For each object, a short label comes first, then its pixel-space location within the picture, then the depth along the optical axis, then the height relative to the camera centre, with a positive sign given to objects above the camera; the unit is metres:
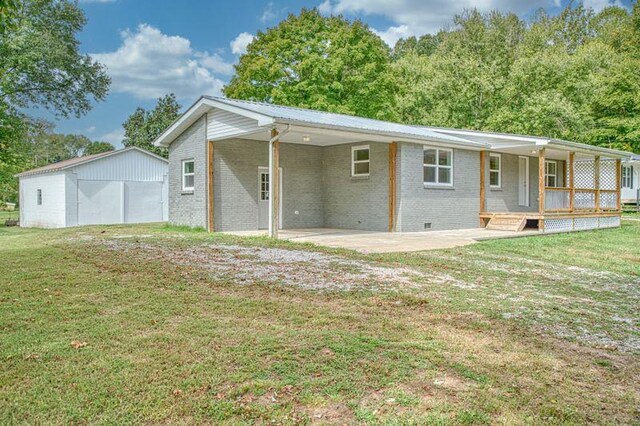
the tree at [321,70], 30.97 +8.65
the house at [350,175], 14.88 +0.97
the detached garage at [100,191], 21.02 +0.70
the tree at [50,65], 24.39 +7.71
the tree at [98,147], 64.27 +7.86
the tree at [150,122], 37.91 +6.53
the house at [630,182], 31.70 +1.30
